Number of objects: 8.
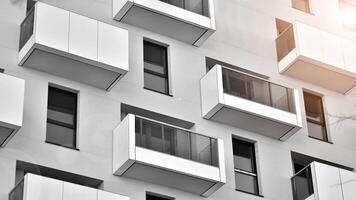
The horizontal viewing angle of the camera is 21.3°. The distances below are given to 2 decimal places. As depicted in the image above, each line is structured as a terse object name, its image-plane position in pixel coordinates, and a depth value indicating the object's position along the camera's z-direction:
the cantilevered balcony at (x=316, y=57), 35.03
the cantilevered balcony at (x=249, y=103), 31.94
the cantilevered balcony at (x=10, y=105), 26.95
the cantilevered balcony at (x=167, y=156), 28.91
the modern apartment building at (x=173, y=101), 28.73
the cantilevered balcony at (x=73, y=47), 29.31
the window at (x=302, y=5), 38.39
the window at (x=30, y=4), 31.91
